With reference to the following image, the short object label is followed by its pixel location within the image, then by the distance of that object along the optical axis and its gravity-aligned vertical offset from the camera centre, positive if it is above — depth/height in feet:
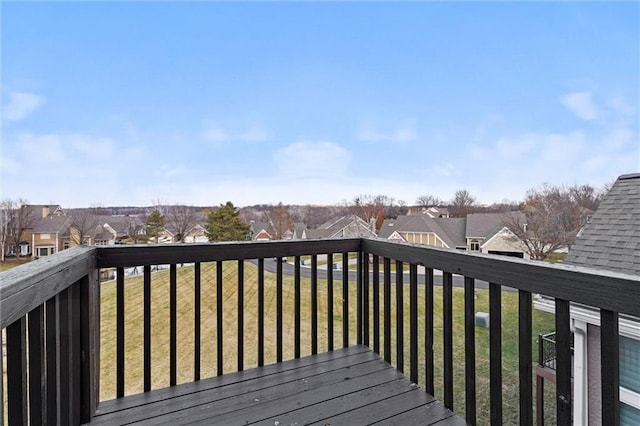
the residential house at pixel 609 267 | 6.31 -1.65
